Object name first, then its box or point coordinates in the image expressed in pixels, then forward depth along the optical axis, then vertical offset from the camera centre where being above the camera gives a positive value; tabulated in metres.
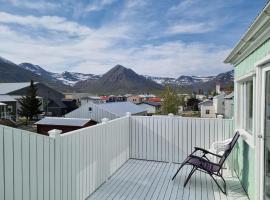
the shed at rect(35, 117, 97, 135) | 11.91 -1.54
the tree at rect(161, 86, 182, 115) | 19.51 -0.31
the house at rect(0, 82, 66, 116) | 27.21 +0.56
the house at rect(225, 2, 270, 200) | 2.24 -0.08
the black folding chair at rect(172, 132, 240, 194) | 3.30 -1.10
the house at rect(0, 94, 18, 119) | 21.62 -0.73
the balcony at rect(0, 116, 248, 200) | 1.91 -0.93
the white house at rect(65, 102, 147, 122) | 15.69 -0.99
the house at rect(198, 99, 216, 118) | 27.09 -1.37
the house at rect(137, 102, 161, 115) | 29.32 -1.24
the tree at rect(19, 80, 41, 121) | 21.44 -0.70
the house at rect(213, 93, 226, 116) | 24.55 -0.70
